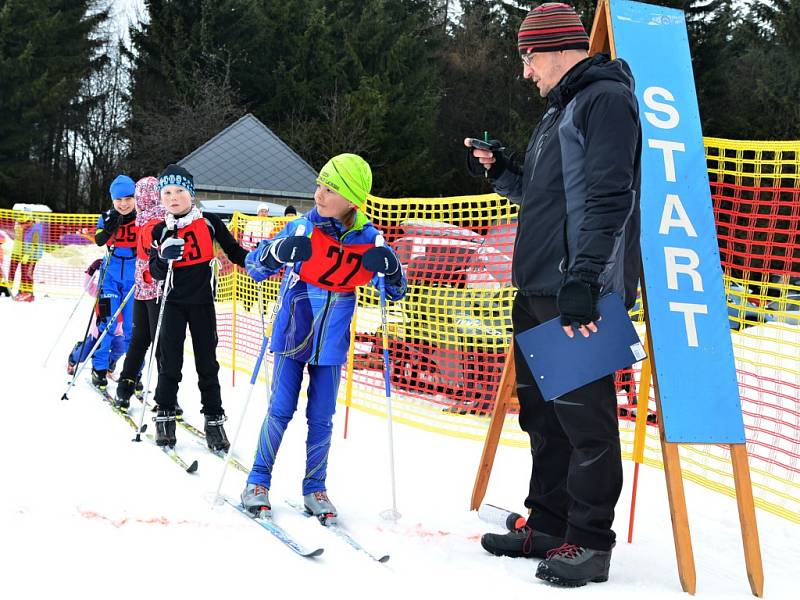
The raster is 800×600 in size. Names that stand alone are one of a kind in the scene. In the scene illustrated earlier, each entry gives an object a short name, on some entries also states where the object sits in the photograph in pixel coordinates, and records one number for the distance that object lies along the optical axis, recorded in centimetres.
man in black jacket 276
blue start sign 314
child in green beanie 373
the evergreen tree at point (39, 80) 3153
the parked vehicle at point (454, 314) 590
